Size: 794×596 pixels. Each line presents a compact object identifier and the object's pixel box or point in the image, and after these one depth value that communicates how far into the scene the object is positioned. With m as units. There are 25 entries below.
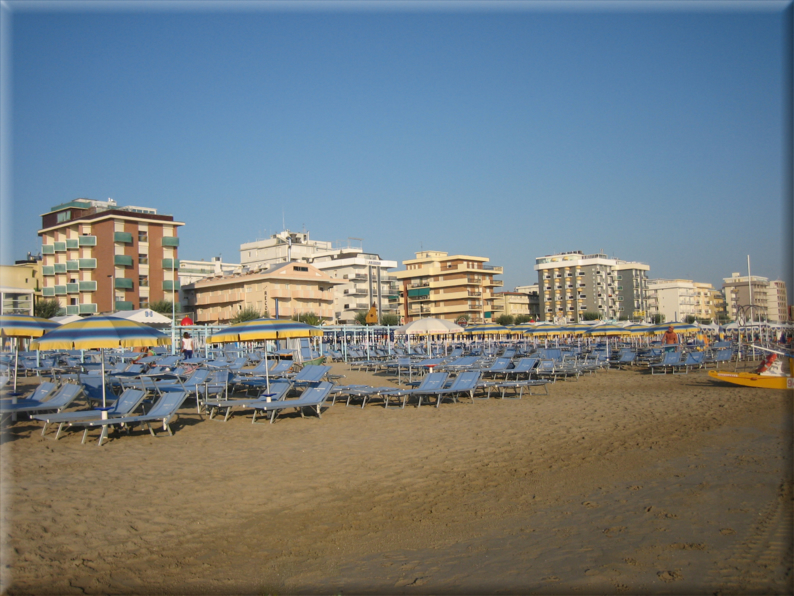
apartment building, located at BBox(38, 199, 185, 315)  54.56
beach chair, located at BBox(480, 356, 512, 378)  16.90
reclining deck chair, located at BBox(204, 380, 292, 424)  11.38
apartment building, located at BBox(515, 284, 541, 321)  112.75
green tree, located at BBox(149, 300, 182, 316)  53.97
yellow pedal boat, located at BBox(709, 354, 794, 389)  14.98
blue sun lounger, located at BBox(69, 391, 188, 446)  9.20
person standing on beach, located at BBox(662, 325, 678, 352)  24.23
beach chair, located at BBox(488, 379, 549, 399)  13.97
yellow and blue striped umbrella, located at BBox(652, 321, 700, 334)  28.78
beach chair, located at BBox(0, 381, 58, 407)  11.16
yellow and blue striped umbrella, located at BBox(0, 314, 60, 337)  13.27
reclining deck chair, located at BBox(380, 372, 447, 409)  12.85
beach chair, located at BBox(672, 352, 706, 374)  21.06
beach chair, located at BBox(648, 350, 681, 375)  20.62
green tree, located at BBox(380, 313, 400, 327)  69.46
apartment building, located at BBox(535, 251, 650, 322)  101.69
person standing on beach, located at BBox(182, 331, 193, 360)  21.55
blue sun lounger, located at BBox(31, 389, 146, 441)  9.41
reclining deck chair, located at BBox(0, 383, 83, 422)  10.14
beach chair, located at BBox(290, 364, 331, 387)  13.79
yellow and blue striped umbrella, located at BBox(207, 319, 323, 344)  12.52
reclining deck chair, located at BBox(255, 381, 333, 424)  11.06
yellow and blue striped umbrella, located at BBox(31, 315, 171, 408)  9.73
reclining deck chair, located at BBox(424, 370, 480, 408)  12.97
